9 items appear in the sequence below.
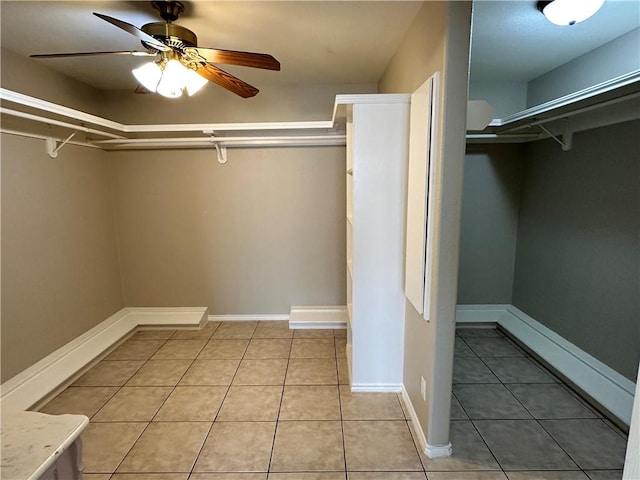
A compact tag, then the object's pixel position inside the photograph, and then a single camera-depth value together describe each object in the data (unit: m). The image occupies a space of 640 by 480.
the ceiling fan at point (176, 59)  1.66
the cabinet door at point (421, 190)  1.68
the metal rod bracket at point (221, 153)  3.24
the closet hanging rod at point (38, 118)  1.95
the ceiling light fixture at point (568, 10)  1.61
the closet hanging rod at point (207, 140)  3.03
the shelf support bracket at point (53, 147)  2.58
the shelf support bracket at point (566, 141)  2.61
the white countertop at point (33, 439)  0.72
